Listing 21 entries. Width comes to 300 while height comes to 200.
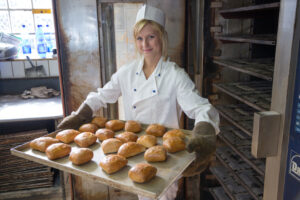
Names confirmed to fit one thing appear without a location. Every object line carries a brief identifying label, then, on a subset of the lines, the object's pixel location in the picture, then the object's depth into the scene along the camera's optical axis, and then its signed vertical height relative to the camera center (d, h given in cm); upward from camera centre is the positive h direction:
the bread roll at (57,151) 154 -62
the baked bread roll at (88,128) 190 -60
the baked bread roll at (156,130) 183 -60
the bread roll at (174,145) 160 -61
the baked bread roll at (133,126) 191 -60
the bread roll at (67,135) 176 -61
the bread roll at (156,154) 150 -63
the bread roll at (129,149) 157 -63
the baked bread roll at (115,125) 196 -60
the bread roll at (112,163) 140 -64
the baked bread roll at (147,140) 168 -62
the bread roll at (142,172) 129 -64
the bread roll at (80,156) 148 -63
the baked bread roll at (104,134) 179 -61
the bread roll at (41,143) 165 -62
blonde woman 188 -35
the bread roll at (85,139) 170 -61
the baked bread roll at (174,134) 175 -60
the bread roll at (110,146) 164 -63
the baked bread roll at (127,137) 175 -62
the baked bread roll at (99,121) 202 -59
